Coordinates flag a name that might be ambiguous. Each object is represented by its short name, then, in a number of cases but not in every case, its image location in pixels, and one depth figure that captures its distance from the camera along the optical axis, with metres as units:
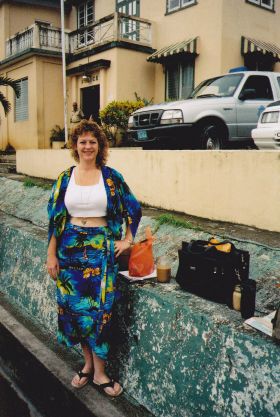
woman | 2.92
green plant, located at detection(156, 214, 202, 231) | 4.55
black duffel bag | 2.75
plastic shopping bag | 3.17
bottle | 2.66
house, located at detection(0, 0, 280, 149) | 12.73
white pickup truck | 7.40
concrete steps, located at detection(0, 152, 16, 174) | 11.80
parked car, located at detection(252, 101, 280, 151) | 5.86
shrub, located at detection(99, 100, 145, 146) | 12.82
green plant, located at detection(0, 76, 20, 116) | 11.10
